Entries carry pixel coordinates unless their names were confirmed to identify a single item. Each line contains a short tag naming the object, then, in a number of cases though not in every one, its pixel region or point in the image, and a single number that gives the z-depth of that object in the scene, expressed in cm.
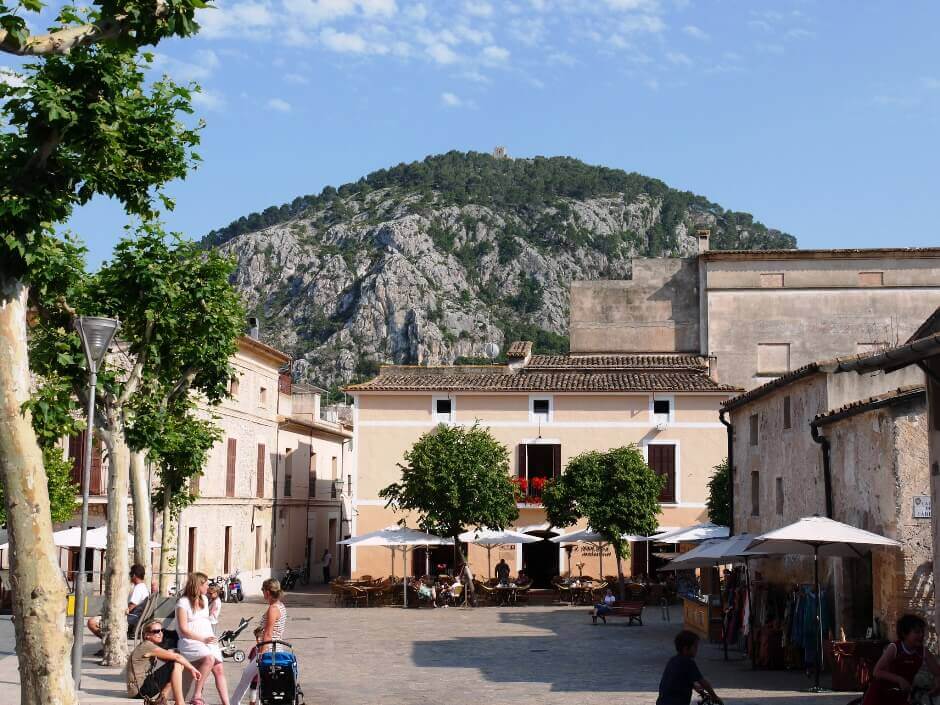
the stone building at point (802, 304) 4719
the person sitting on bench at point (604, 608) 2833
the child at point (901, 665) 937
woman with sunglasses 1224
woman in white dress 1239
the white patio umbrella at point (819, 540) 1595
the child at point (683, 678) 936
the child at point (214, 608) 1521
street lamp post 1334
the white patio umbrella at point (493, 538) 3622
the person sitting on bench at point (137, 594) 1784
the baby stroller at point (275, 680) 1268
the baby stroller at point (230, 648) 1773
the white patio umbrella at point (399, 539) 3494
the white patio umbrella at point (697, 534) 2973
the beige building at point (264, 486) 3891
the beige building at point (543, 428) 4134
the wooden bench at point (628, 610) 2817
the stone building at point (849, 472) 1631
